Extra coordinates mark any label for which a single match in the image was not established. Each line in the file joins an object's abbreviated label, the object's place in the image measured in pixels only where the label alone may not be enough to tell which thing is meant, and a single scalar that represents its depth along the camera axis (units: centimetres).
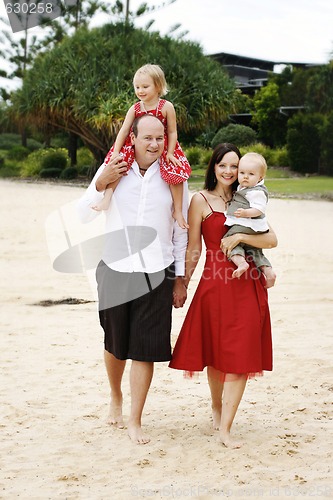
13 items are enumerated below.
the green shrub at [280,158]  2498
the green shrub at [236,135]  2434
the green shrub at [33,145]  3560
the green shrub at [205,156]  2375
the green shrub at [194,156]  2453
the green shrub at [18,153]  3171
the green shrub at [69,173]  2556
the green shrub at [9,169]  2862
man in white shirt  341
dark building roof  4666
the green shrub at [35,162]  2768
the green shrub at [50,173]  2650
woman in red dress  337
